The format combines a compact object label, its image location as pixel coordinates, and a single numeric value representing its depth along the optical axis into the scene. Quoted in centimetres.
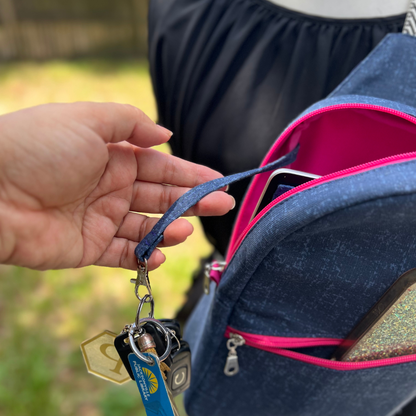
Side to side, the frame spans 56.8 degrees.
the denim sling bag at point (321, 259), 39
